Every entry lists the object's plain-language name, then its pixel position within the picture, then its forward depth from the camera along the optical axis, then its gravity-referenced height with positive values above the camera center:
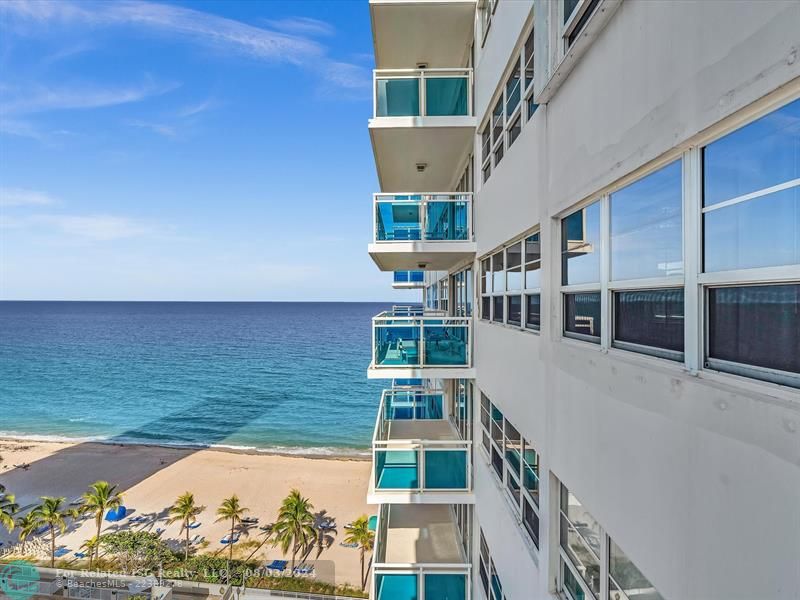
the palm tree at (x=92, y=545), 20.57 -11.55
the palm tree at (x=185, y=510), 22.75 -10.91
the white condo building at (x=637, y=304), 1.81 -0.04
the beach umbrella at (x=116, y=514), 24.80 -12.23
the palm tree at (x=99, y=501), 22.61 -10.38
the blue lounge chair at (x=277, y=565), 20.60 -12.57
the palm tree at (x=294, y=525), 20.20 -10.54
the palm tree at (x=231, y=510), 22.64 -10.92
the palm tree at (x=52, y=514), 21.34 -10.49
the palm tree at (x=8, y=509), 21.42 -10.77
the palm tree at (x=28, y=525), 20.95 -10.83
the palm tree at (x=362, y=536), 20.55 -11.15
